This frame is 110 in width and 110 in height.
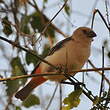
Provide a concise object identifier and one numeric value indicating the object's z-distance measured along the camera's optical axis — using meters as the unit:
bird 7.59
